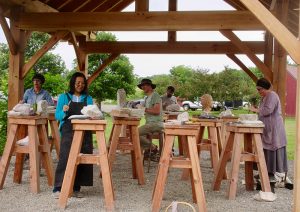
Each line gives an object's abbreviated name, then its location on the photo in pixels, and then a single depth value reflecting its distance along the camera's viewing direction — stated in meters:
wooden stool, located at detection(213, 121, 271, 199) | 5.15
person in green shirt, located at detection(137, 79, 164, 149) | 6.93
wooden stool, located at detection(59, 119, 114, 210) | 4.53
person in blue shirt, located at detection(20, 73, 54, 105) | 6.71
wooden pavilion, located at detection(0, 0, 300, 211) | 7.28
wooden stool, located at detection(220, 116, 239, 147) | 7.85
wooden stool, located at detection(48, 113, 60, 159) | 6.92
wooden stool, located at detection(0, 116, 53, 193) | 5.24
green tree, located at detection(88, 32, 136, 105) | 21.73
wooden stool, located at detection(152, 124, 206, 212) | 4.41
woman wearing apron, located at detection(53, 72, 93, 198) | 4.95
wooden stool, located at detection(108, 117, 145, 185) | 5.86
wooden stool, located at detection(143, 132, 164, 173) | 7.21
